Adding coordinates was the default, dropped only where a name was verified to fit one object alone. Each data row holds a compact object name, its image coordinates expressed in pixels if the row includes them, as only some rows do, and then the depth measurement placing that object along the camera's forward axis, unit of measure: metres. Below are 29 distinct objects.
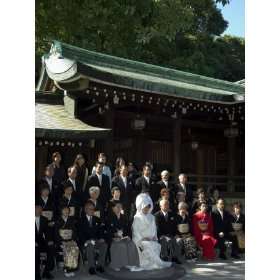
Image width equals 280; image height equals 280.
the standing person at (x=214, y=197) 9.12
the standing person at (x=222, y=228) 7.43
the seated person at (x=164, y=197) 7.22
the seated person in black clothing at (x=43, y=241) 5.84
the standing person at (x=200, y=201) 7.73
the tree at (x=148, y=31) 11.11
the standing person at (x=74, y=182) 7.02
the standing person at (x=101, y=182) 7.30
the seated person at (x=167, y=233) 6.87
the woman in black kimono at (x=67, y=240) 5.92
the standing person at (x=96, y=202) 6.55
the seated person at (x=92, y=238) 6.14
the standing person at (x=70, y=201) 6.45
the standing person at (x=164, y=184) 7.90
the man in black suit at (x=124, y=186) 7.69
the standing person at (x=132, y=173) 8.02
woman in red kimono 7.24
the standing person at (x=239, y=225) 7.57
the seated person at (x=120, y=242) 6.22
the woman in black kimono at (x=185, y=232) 6.96
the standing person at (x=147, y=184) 7.83
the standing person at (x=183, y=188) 8.14
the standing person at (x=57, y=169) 7.50
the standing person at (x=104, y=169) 7.58
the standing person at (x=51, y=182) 6.71
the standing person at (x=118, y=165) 7.94
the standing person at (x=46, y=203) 6.26
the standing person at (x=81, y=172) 7.43
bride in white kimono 6.30
